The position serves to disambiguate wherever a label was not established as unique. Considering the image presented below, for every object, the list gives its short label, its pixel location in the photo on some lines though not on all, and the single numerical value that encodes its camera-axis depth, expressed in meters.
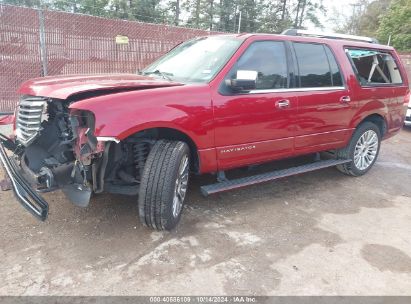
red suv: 3.22
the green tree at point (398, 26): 27.56
